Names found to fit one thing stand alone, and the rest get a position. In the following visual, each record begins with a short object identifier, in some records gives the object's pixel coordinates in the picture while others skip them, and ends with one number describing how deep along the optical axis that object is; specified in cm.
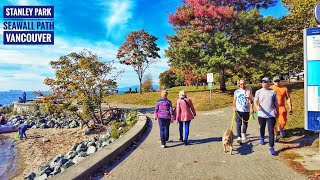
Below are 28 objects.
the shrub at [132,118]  950
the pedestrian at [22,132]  1260
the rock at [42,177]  564
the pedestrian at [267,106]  523
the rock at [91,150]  665
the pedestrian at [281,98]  603
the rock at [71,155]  685
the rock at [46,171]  597
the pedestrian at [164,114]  598
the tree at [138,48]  2548
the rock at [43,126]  1526
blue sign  432
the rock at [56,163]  619
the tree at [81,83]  1161
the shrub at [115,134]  766
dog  521
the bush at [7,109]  2579
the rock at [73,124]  1424
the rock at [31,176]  628
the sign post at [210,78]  1328
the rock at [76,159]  567
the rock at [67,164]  532
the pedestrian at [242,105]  600
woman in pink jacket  601
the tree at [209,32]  1517
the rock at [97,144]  731
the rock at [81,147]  757
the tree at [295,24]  1356
